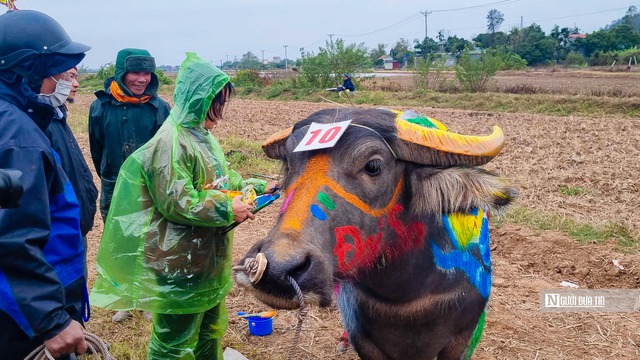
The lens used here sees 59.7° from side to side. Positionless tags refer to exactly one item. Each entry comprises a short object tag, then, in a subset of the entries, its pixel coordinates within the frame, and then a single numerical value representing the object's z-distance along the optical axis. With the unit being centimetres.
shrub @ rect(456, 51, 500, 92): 2289
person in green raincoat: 279
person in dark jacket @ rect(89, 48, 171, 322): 429
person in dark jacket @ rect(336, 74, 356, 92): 2618
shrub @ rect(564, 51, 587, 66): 4344
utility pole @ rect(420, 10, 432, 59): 6072
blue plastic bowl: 407
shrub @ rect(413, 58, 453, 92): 2489
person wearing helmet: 186
